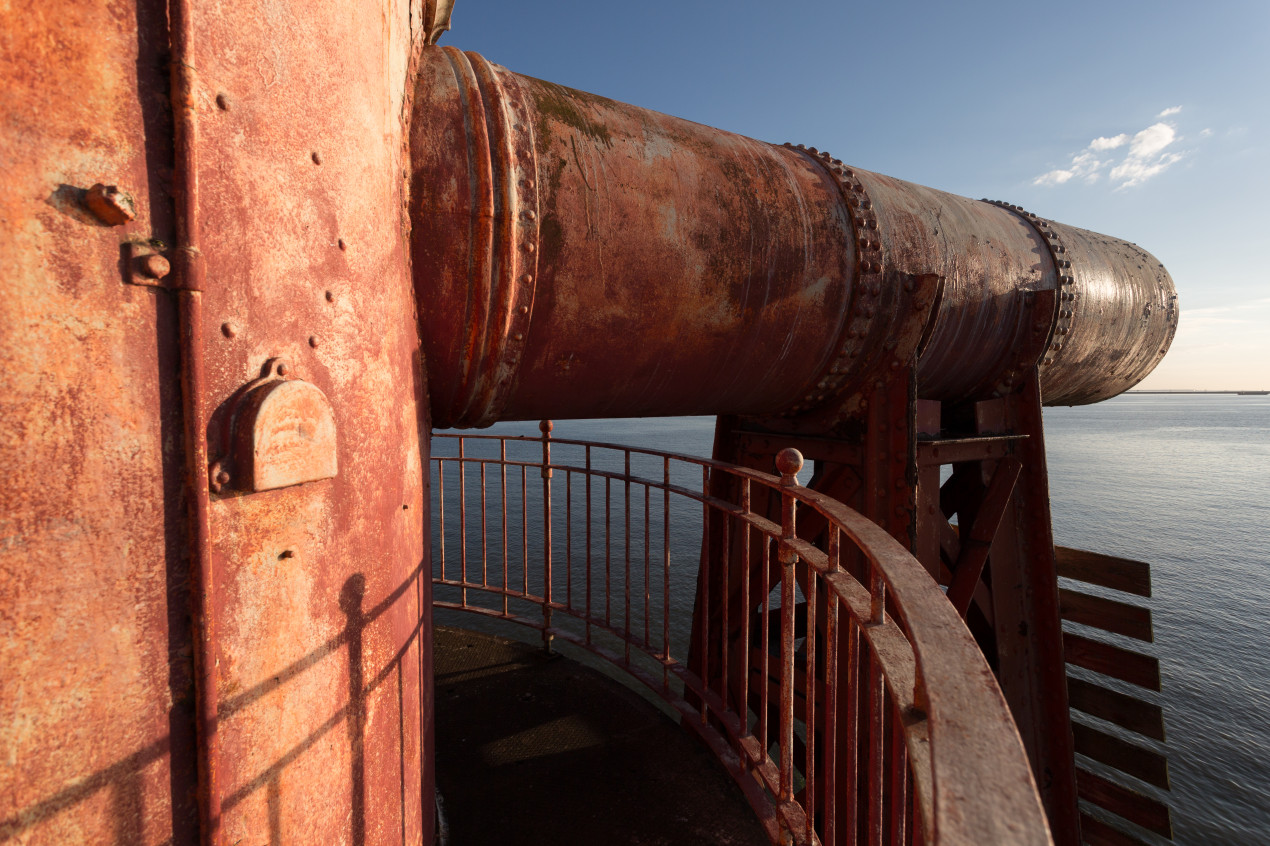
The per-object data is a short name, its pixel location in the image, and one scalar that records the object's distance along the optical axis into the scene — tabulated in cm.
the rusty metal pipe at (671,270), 218
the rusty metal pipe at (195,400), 125
